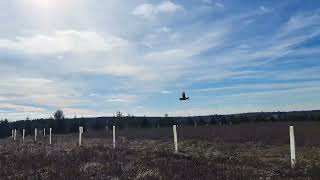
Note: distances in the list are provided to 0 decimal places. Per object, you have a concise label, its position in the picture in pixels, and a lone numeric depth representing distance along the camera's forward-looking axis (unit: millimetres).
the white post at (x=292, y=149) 7305
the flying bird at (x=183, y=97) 11111
